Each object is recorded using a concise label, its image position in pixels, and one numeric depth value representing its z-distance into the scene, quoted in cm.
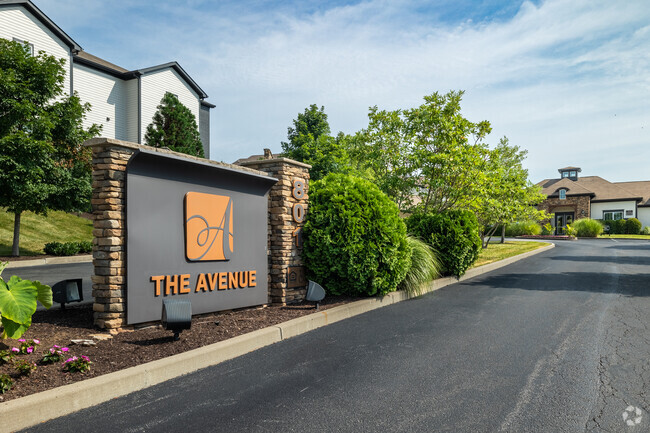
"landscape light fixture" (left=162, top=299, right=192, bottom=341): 509
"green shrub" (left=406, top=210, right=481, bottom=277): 1147
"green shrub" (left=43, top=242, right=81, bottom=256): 1733
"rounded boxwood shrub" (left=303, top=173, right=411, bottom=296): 798
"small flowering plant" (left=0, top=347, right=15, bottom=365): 402
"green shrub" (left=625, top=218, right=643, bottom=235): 4438
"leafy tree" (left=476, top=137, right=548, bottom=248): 1518
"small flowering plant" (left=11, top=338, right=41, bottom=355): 433
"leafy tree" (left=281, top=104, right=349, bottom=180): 2120
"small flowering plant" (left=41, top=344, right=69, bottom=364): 423
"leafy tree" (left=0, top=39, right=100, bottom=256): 1493
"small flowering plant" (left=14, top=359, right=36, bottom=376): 387
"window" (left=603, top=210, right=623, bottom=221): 4845
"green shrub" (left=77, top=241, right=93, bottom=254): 1841
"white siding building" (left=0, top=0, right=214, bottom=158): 2130
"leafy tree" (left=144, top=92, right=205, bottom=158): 2253
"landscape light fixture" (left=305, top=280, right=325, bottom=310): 719
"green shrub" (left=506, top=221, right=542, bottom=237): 4044
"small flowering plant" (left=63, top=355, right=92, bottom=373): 409
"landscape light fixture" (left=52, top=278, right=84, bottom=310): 599
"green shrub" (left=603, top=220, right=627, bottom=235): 4509
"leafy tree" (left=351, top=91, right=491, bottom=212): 1299
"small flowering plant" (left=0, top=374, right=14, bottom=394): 356
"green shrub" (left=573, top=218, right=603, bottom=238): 3894
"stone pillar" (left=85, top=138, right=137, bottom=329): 529
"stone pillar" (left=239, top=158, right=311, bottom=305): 768
